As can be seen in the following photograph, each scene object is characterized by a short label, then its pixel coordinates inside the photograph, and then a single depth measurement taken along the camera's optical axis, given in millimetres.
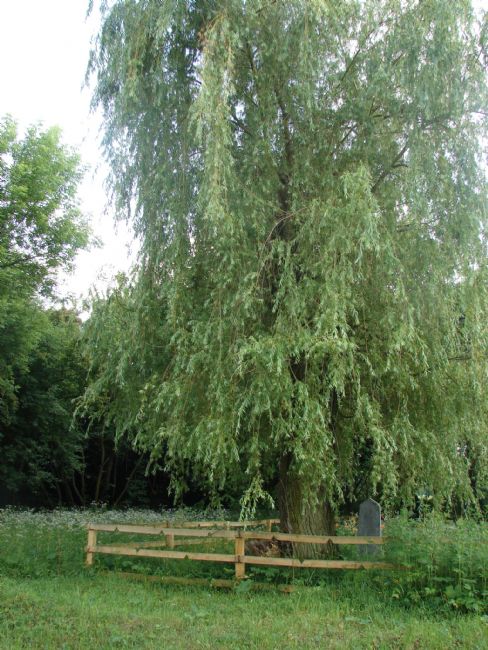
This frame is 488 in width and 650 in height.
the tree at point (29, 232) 17422
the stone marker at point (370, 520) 8594
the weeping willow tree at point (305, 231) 7293
